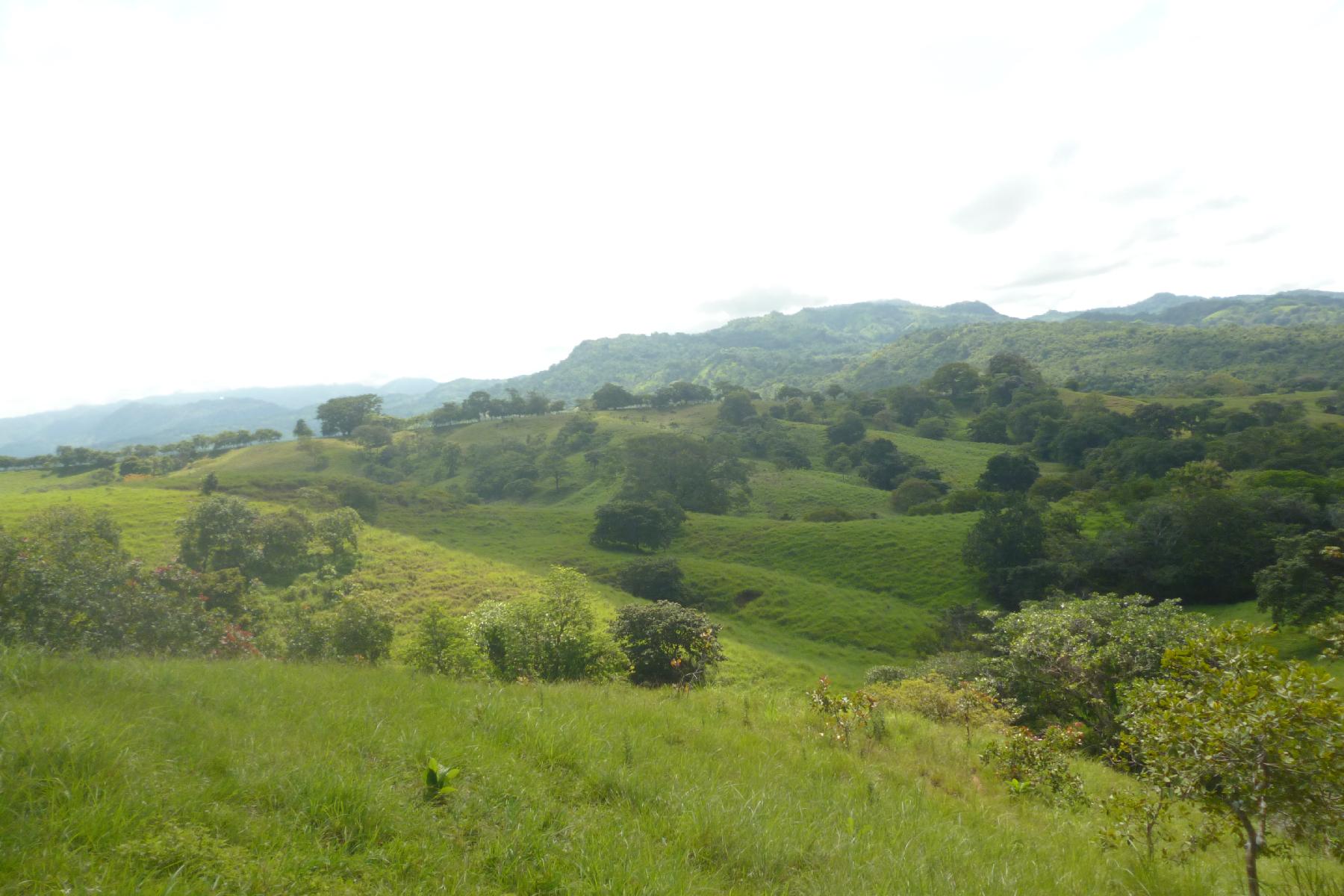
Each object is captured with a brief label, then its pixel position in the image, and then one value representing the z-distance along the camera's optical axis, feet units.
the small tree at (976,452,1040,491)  240.53
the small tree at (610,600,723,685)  68.13
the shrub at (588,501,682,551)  201.57
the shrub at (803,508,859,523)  220.02
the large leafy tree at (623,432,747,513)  257.14
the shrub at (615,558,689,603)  158.81
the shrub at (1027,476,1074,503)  219.41
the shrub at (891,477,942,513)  236.43
